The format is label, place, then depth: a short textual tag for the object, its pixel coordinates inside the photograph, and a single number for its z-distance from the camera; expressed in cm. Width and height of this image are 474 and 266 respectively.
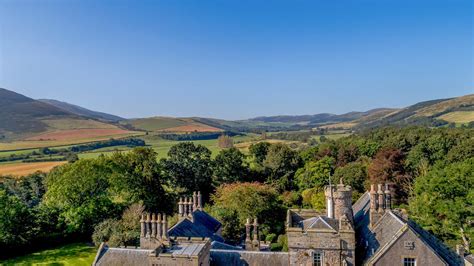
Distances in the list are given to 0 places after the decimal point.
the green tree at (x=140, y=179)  5244
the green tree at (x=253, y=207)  4391
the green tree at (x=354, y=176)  5916
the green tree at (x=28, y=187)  5948
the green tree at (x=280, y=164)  7200
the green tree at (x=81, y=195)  4669
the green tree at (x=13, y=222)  4147
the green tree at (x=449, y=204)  3797
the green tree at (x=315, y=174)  6159
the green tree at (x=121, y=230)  3847
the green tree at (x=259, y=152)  7694
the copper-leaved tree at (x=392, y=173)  5775
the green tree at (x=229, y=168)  6755
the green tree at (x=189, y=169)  6341
